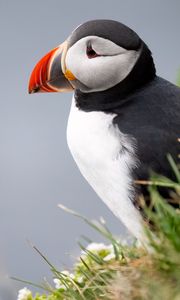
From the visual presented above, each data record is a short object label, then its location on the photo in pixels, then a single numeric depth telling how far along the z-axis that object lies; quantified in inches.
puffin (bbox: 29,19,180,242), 277.1
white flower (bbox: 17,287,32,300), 347.6
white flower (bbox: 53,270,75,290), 304.3
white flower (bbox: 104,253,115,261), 307.1
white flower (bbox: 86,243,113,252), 332.9
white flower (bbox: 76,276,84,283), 299.5
